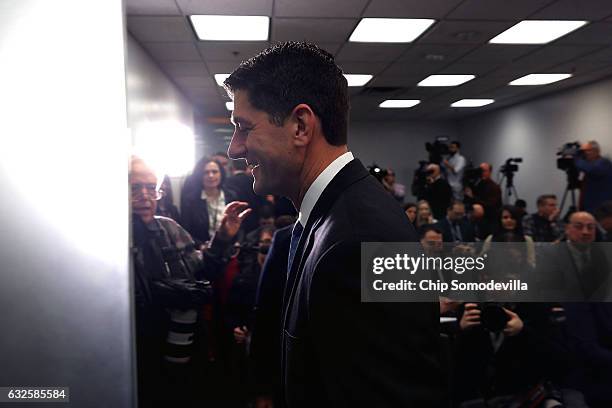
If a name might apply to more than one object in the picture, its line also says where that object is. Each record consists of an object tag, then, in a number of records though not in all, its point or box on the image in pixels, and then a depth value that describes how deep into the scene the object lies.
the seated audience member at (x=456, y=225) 4.45
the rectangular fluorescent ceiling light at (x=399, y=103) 7.56
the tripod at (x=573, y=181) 5.89
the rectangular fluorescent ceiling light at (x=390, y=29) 3.75
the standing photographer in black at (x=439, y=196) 4.72
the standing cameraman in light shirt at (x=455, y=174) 7.46
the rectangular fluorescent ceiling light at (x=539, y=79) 5.98
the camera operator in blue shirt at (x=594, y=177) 5.53
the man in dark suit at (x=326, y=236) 0.59
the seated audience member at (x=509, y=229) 3.27
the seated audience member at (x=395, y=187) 5.39
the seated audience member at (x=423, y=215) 4.81
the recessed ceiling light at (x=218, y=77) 5.46
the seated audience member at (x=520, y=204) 5.41
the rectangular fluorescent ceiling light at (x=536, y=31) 3.91
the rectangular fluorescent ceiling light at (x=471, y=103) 7.73
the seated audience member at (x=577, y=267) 2.21
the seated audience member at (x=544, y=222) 4.52
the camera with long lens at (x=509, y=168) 7.27
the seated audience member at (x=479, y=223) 4.57
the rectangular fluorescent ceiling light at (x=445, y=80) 5.84
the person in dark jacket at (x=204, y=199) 3.50
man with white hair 2.20
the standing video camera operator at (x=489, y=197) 4.75
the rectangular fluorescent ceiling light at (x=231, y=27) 3.62
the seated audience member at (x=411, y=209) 4.49
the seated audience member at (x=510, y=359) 2.10
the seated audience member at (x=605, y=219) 3.08
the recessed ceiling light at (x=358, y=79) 5.64
